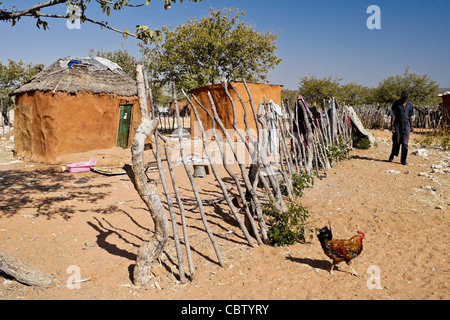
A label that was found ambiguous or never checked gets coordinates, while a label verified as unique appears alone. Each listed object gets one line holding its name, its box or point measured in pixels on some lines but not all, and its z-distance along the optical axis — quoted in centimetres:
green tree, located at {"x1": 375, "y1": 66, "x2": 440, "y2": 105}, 2284
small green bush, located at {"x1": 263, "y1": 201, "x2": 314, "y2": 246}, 323
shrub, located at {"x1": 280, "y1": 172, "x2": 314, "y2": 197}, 461
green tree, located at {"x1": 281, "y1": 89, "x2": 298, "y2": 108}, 3231
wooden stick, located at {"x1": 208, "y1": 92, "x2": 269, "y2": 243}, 320
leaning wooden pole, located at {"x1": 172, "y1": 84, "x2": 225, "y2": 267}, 281
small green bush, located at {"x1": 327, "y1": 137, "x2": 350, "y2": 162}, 660
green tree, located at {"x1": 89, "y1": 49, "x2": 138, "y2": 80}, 2362
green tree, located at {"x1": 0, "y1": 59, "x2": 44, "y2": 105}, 1812
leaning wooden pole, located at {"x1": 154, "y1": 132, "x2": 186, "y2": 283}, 267
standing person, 633
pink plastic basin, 750
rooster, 253
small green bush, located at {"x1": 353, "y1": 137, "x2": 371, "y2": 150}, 848
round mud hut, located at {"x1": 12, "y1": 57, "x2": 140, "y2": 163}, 848
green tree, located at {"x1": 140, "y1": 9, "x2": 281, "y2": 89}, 1506
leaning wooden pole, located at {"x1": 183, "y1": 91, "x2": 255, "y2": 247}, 303
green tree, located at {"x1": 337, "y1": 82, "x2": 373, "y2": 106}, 2572
